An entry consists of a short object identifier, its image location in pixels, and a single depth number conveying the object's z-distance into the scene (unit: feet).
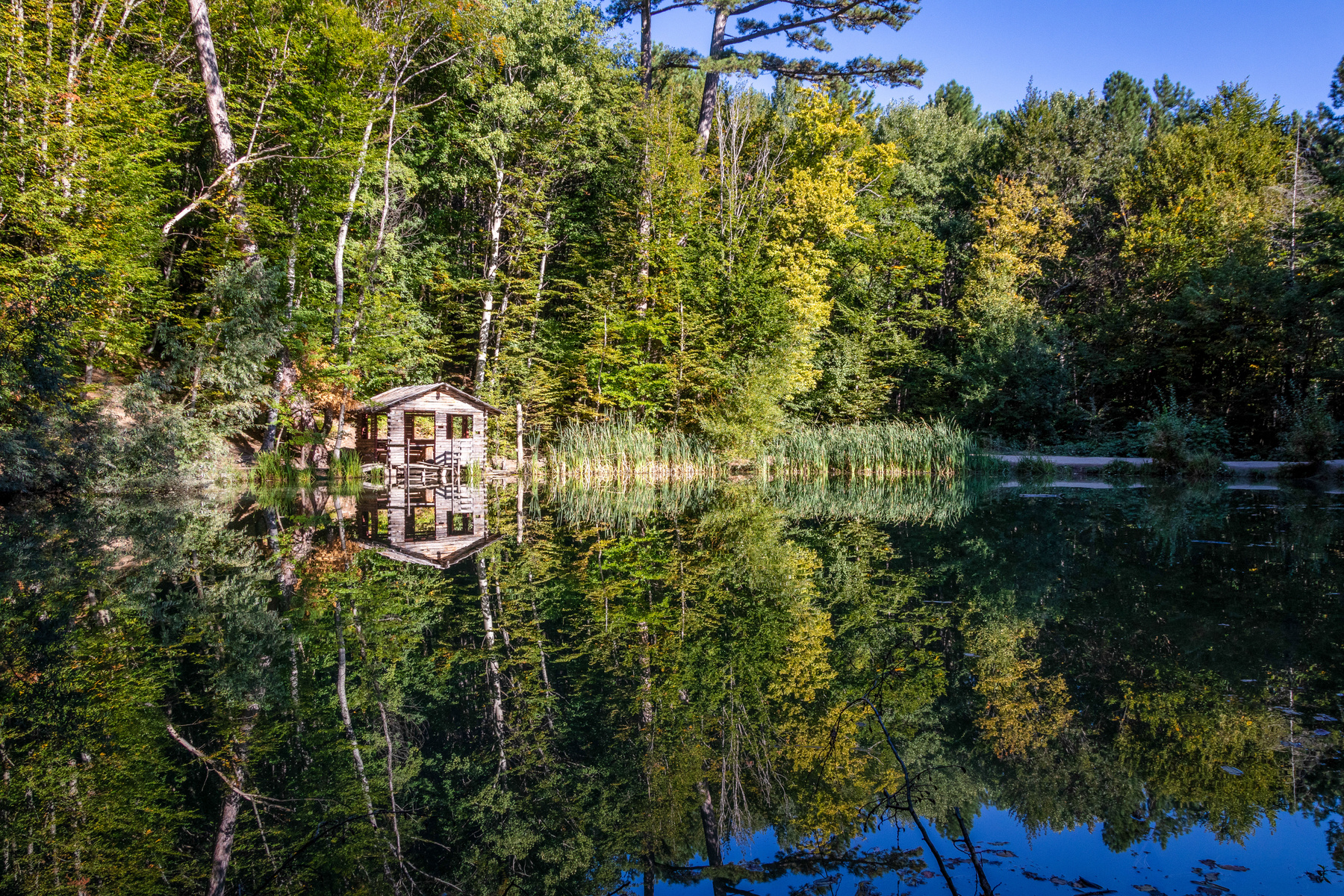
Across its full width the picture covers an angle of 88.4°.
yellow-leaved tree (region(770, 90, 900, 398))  70.54
